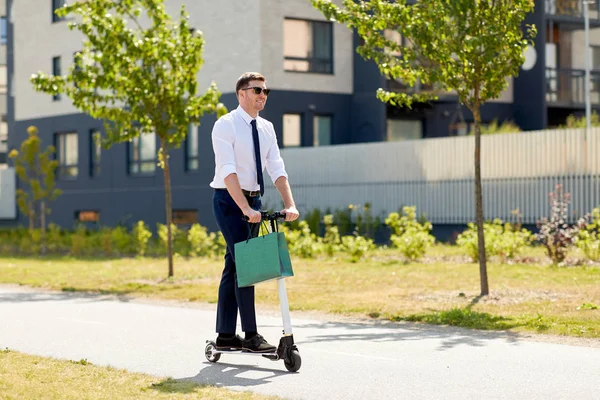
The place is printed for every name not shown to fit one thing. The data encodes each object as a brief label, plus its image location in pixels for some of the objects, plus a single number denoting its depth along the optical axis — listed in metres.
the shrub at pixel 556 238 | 19.14
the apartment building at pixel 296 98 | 33.53
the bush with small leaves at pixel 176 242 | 25.78
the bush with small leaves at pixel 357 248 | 21.73
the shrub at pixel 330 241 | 22.72
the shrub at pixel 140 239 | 26.37
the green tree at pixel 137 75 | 18.59
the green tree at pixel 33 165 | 31.72
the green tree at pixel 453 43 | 13.91
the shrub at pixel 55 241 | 29.27
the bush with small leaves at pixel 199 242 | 24.84
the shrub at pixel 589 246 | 19.20
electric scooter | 8.23
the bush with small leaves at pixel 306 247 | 22.67
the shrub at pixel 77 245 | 26.94
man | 8.42
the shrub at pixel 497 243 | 20.03
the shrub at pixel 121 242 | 26.84
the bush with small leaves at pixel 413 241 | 21.08
